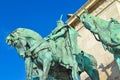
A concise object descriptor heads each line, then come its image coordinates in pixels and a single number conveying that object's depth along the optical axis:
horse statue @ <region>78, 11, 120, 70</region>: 8.41
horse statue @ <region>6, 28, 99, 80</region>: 9.42
